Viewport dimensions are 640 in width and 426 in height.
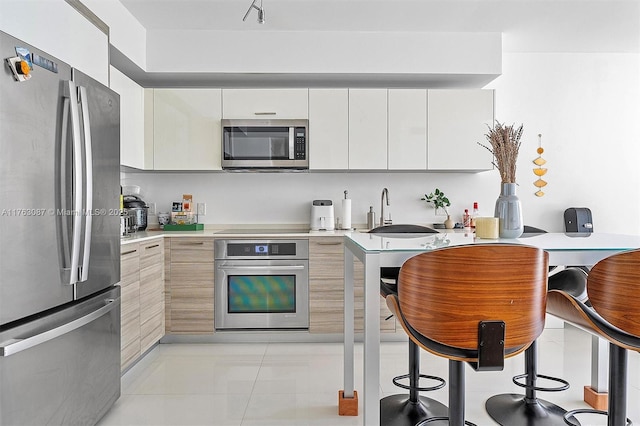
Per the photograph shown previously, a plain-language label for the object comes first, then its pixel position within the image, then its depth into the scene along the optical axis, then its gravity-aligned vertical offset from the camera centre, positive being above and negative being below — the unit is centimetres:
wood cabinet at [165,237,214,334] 340 -67
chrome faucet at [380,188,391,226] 383 -5
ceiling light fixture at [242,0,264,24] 269 +120
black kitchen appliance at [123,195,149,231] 349 -4
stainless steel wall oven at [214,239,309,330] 342 -62
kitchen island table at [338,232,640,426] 154 -17
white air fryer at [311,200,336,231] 377 -11
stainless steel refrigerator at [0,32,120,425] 149 -14
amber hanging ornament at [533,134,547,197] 405 +34
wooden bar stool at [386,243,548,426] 137 -30
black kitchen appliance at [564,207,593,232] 395 -12
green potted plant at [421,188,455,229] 401 +6
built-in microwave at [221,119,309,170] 366 +54
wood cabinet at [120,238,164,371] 263 -63
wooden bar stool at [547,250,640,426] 143 -35
